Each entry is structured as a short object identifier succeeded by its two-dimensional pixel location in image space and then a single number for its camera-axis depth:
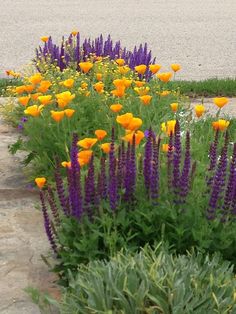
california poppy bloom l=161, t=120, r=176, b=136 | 3.87
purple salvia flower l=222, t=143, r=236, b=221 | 3.42
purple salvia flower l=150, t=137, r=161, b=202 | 3.49
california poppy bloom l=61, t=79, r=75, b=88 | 4.90
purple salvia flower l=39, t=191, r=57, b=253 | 3.45
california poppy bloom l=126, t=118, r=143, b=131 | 3.74
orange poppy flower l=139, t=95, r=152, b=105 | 4.55
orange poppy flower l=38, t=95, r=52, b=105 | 4.53
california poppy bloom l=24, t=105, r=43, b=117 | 4.42
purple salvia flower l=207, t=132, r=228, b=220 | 3.40
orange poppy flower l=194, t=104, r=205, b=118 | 4.23
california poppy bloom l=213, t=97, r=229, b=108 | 4.22
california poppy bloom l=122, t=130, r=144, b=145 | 3.60
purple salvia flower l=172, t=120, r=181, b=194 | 3.51
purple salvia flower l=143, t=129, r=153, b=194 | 3.48
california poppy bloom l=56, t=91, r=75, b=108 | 4.39
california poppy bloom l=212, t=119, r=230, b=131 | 3.82
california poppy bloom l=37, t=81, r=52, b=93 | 5.03
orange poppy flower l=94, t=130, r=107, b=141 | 3.79
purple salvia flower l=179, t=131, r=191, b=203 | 3.44
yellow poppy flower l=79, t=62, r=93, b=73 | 5.57
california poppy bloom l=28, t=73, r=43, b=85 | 5.33
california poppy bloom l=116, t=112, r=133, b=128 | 3.73
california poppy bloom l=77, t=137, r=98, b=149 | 3.65
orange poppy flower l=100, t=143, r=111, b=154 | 3.67
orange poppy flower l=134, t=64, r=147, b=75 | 5.39
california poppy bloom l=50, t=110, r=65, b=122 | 4.21
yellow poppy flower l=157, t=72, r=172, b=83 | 5.08
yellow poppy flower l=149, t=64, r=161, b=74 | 5.28
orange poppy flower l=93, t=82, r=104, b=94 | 5.06
